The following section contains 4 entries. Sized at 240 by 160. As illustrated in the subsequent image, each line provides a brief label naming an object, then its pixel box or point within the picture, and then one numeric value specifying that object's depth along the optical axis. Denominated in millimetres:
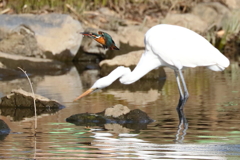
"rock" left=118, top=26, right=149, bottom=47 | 21812
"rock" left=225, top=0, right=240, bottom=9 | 27414
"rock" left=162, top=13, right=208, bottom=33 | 24297
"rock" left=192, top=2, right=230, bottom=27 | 25703
